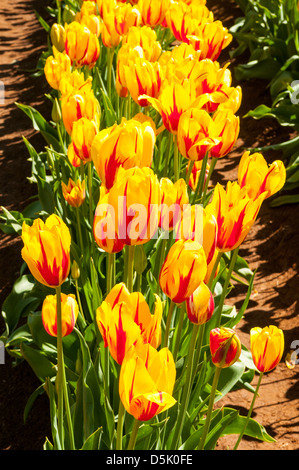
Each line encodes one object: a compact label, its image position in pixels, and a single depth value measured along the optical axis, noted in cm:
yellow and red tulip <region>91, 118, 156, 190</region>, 152
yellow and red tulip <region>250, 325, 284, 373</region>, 151
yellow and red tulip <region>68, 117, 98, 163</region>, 171
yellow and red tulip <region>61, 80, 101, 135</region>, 176
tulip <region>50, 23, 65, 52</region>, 239
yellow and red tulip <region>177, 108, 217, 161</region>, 165
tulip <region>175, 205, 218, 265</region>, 146
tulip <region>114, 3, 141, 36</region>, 211
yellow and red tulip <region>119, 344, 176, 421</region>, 131
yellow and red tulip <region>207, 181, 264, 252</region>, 148
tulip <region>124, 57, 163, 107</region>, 178
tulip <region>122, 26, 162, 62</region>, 197
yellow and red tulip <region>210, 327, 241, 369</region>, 147
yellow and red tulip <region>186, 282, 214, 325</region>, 145
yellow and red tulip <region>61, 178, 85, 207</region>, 186
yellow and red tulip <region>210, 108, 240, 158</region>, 168
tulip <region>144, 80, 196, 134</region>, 168
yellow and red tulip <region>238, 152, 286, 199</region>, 155
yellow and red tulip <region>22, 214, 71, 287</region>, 141
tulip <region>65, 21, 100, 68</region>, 200
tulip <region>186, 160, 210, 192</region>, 190
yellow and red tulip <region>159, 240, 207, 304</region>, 141
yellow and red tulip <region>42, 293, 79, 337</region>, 155
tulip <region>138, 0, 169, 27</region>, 216
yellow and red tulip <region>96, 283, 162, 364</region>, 137
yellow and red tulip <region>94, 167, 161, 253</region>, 141
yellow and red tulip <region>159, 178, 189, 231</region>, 154
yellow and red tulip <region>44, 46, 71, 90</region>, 197
